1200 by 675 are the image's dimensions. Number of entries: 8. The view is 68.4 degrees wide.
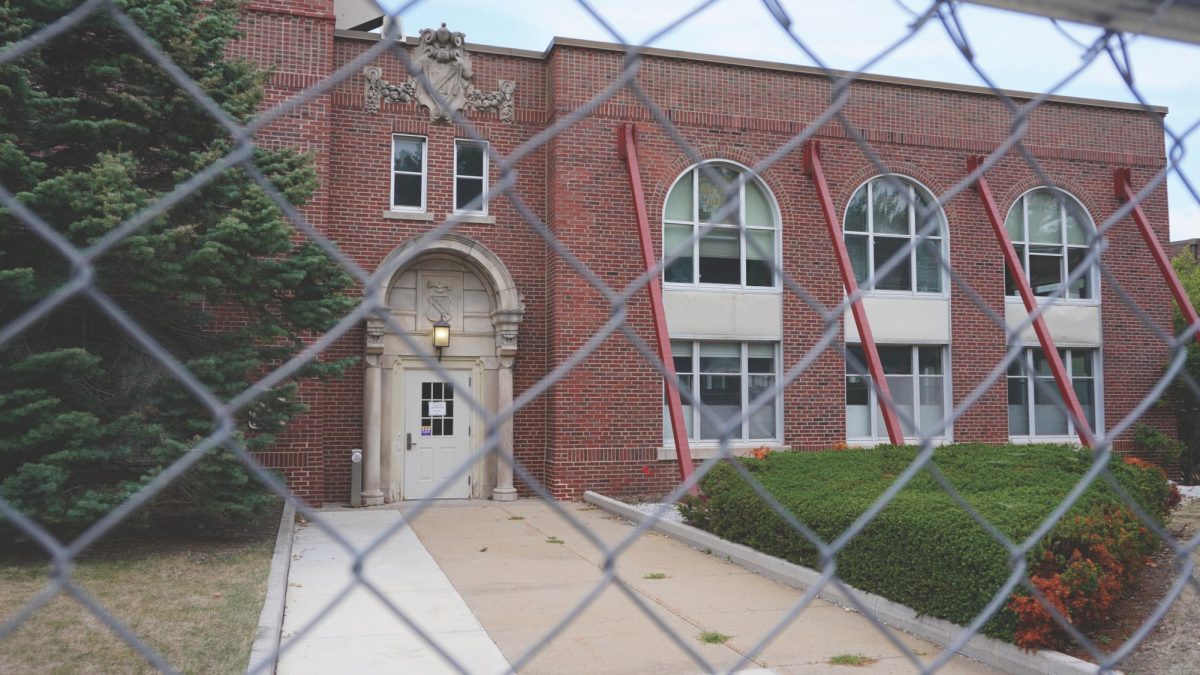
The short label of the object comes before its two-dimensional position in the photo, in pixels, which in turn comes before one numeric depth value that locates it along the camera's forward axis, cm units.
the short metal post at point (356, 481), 1366
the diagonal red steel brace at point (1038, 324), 1232
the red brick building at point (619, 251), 1423
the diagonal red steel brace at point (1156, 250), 1240
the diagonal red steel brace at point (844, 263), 1274
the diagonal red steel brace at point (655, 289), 1219
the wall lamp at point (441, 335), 1434
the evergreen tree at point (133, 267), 827
